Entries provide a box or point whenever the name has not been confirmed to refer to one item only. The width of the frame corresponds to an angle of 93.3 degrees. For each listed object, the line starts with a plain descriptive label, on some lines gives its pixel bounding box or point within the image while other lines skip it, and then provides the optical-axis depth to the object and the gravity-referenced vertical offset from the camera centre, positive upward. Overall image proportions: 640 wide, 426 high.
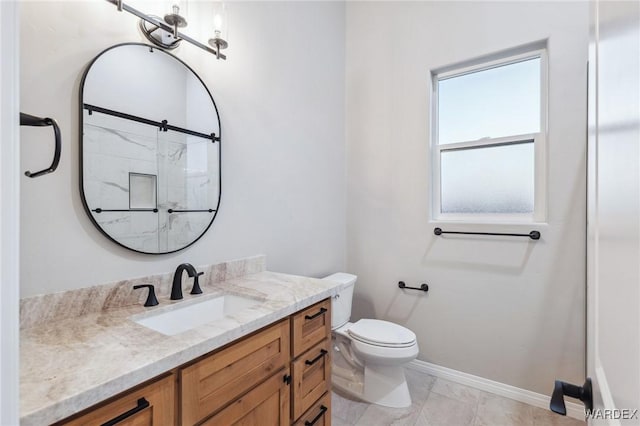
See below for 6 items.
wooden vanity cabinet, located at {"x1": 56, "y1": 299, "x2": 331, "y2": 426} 0.72 -0.53
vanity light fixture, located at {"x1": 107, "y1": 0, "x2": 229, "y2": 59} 1.19 +0.76
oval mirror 1.11 +0.26
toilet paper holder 2.28 -0.57
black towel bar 1.89 -0.14
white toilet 1.83 -0.91
